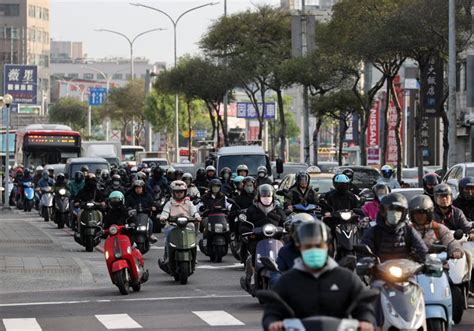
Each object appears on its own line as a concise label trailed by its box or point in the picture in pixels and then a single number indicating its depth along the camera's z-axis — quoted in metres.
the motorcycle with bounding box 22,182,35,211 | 56.12
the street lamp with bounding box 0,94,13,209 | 54.48
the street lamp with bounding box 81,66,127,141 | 165.90
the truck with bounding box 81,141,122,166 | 71.63
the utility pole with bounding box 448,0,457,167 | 46.31
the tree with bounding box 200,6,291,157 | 78.25
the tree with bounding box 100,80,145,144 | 145.25
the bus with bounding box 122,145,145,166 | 99.69
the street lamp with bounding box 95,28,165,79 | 129.38
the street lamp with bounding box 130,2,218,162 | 101.19
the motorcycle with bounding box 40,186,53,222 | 46.78
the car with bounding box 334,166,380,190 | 44.41
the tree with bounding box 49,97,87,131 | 158.12
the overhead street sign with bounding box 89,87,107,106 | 142.00
